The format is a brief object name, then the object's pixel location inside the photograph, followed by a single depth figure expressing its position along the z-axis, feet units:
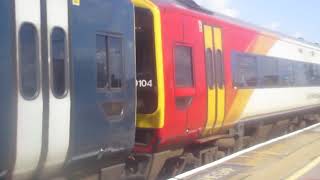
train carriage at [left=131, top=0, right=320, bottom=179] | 20.84
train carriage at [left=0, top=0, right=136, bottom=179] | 13.53
